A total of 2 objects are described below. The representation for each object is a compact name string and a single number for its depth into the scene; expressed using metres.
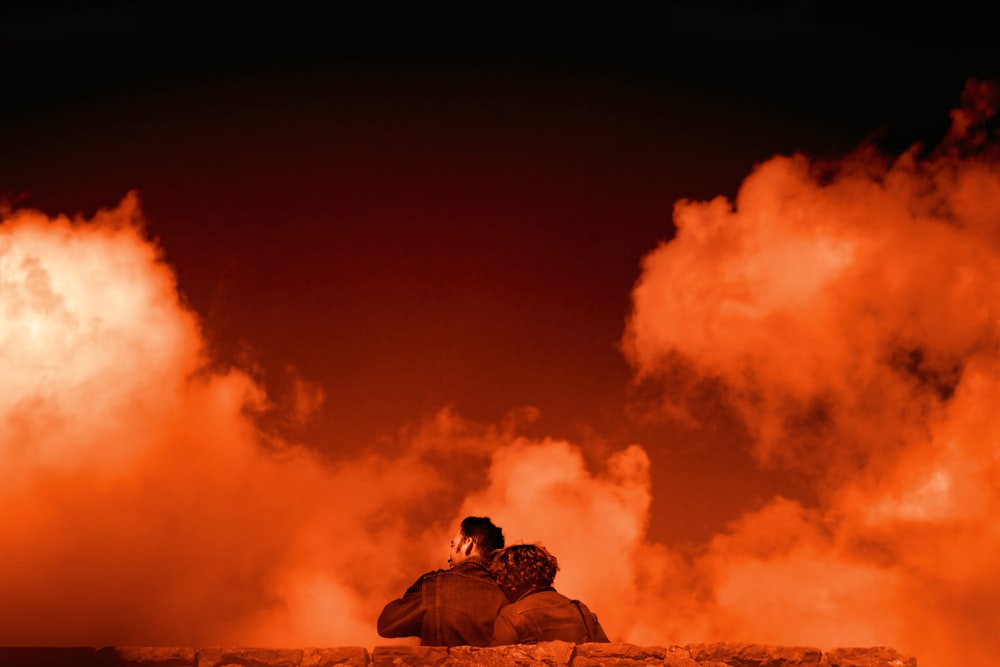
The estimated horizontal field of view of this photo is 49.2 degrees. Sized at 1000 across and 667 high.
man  6.89
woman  6.75
